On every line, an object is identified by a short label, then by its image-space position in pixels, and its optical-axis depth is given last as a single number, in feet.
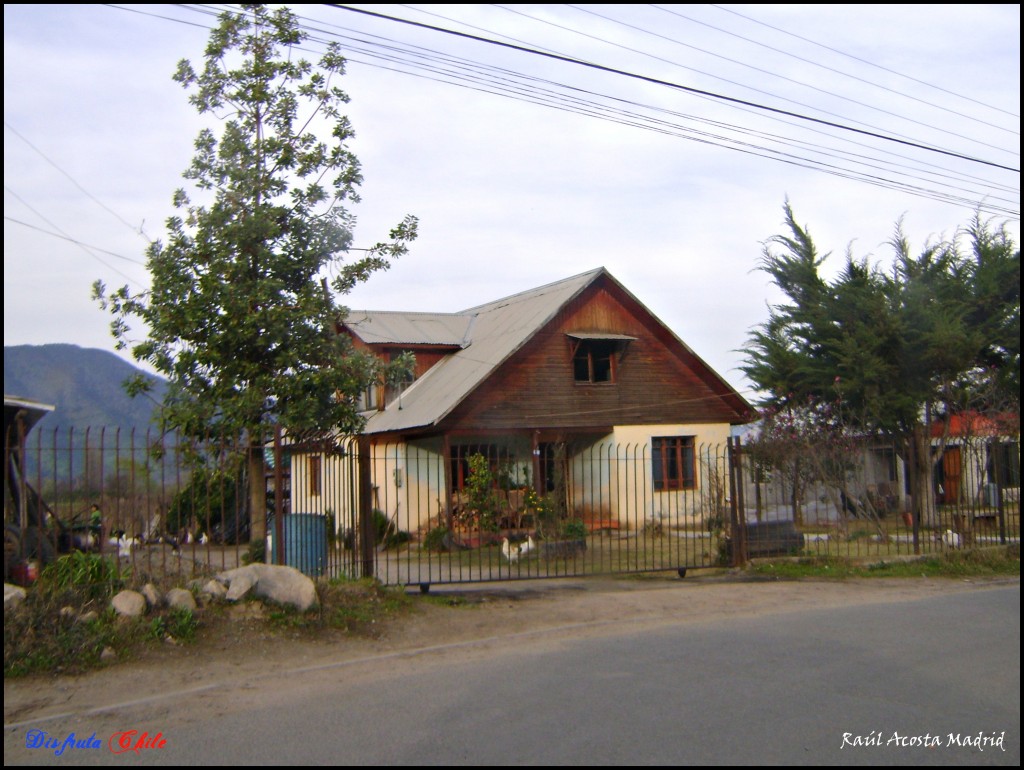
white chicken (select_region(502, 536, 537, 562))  49.29
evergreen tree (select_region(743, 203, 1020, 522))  68.69
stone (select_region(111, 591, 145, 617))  26.68
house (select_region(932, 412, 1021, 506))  50.34
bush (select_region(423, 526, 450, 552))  56.03
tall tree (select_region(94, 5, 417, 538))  35.96
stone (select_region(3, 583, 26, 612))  25.18
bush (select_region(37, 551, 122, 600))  26.89
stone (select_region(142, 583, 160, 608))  27.50
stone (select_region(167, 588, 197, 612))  27.71
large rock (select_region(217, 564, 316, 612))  29.19
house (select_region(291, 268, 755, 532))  72.79
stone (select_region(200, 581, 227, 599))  28.81
